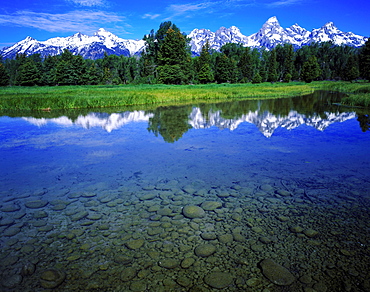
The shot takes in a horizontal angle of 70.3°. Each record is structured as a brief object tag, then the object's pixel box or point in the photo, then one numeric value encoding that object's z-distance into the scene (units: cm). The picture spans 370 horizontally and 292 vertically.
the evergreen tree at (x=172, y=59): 6469
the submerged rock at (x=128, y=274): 384
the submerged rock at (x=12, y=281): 374
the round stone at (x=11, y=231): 495
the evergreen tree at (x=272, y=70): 9725
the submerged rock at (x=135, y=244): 458
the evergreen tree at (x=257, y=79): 8831
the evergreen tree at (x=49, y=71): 8119
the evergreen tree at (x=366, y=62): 6881
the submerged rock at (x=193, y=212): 555
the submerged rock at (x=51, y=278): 373
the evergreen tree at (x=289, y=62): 10506
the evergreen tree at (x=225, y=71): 8519
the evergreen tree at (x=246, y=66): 9688
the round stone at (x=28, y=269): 396
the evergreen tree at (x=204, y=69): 7788
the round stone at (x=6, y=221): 533
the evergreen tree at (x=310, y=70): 8962
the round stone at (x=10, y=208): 588
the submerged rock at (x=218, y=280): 370
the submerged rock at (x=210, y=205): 587
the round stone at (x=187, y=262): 408
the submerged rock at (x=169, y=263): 409
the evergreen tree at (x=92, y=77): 7497
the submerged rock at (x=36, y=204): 607
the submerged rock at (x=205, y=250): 433
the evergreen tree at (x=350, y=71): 9128
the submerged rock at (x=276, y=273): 374
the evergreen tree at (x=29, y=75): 7593
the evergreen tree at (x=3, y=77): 8288
